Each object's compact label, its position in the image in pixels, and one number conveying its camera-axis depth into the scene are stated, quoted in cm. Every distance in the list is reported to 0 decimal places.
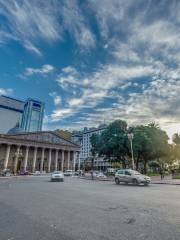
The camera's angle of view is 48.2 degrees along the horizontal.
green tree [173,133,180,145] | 5758
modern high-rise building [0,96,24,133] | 13038
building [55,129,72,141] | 11048
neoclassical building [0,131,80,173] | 7606
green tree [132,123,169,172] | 4766
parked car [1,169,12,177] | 5155
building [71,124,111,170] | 13062
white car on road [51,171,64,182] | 2992
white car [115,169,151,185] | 2091
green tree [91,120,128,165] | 5047
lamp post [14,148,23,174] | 7406
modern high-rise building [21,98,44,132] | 13325
